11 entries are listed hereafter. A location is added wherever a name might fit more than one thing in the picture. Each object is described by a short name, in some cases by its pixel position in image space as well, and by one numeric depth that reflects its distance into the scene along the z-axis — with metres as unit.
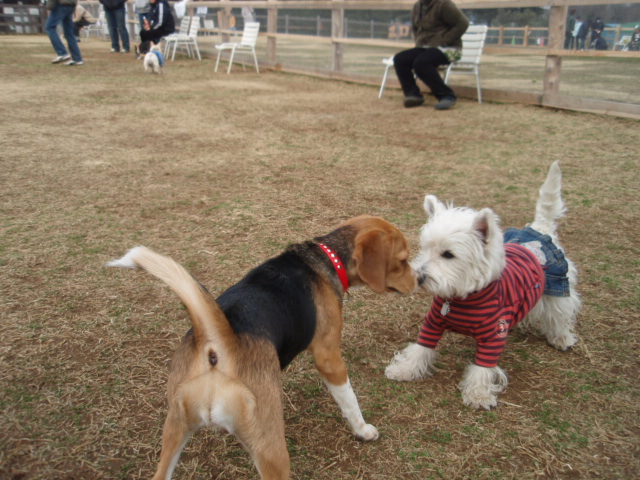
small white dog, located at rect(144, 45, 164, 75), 12.65
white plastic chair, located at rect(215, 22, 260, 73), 13.84
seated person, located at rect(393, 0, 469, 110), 8.92
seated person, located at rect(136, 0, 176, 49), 14.80
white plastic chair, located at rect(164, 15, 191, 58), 17.00
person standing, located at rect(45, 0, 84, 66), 12.51
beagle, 1.71
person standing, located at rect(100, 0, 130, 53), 16.08
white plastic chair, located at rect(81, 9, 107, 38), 25.16
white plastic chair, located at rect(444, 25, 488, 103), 9.16
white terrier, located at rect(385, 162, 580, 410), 2.53
